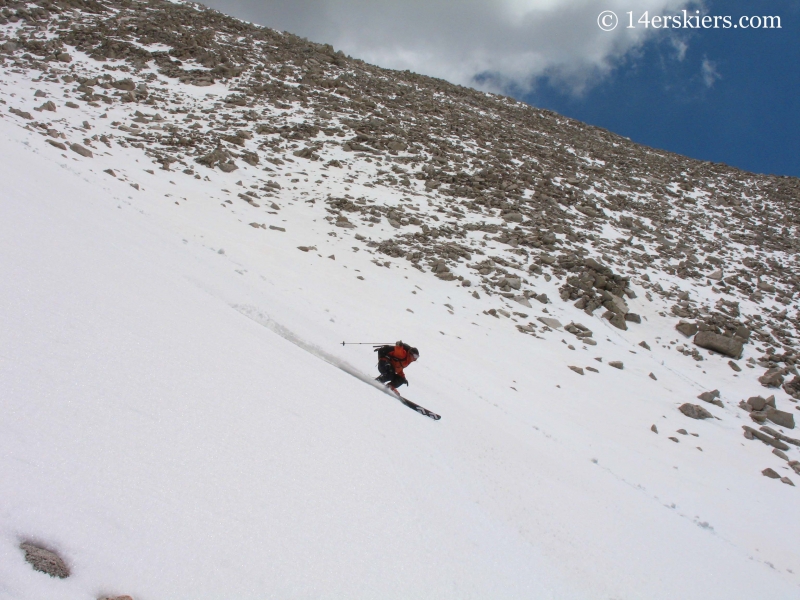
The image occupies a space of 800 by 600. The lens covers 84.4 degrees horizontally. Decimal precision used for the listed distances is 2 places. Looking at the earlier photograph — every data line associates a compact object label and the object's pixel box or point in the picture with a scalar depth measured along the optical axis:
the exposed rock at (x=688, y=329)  16.34
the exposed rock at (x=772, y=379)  14.07
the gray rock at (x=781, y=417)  11.97
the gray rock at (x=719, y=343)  15.40
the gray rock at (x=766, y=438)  11.01
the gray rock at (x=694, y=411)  11.81
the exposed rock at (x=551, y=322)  15.08
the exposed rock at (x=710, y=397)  12.73
